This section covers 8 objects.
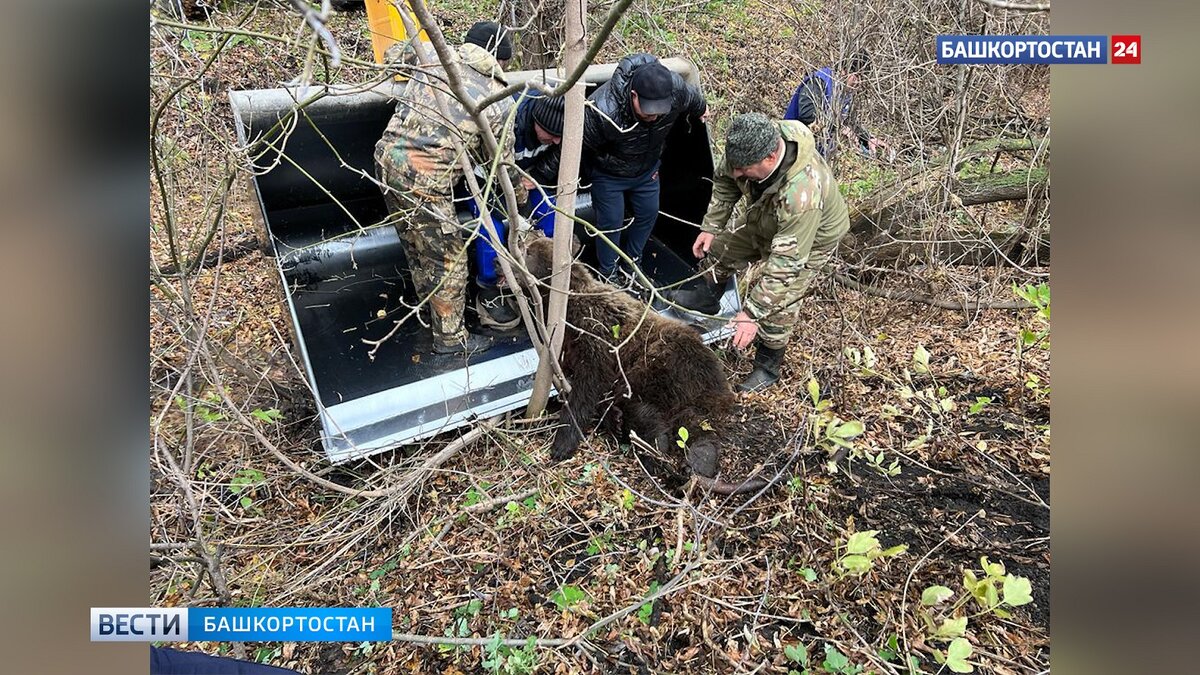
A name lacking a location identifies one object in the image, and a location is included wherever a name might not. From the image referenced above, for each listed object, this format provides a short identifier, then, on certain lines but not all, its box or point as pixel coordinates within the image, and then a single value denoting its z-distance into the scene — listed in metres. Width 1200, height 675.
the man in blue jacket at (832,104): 5.37
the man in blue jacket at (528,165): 4.15
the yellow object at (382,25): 4.01
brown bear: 3.77
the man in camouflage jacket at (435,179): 3.71
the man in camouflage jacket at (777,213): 3.80
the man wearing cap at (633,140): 3.82
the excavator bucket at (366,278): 3.77
